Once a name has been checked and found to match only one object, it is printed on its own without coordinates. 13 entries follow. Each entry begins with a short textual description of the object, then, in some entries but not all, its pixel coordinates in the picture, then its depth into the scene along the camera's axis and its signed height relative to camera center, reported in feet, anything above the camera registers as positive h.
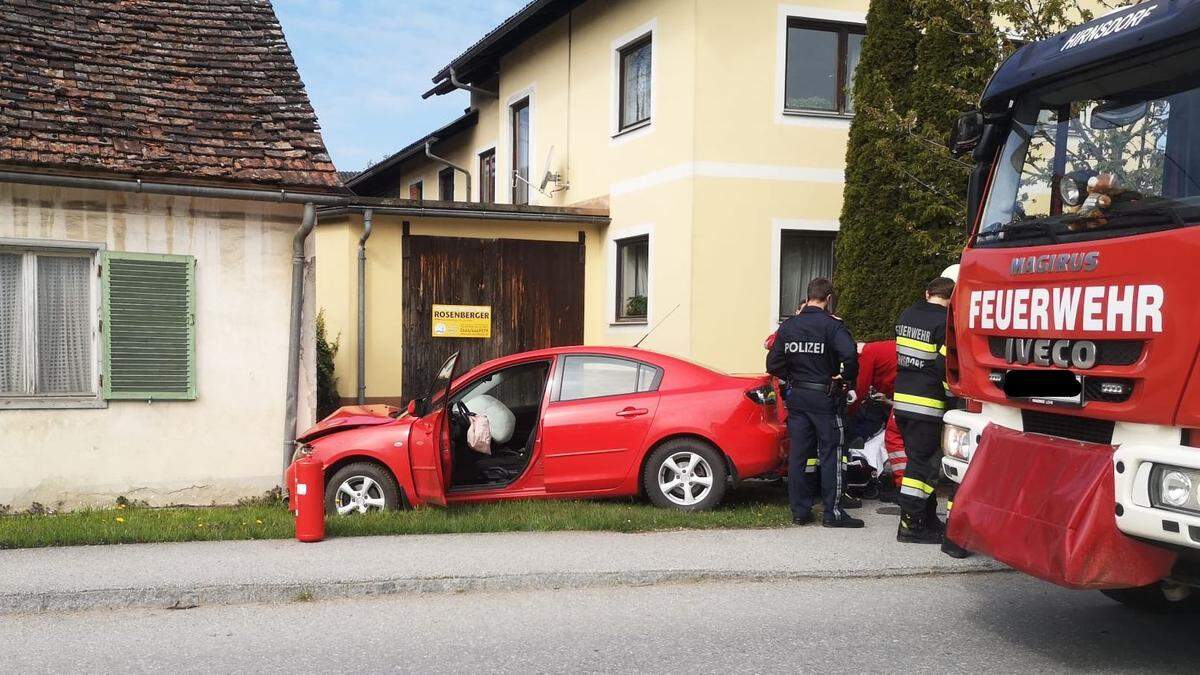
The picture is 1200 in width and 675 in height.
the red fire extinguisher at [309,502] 24.85 -5.20
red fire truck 13.84 -0.28
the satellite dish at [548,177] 53.11 +5.76
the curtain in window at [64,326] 30.32 -1.31
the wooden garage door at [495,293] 44.88 -0.21
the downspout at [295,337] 31.85 -1.60
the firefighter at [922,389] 23.94 -2.17
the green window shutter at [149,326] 30.81 -1.30
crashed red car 27.66 -4.03
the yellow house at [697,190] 42.24 +4.35
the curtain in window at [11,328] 29.89 -1.37
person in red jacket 29.96 -2.11
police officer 26.37 -2.25
